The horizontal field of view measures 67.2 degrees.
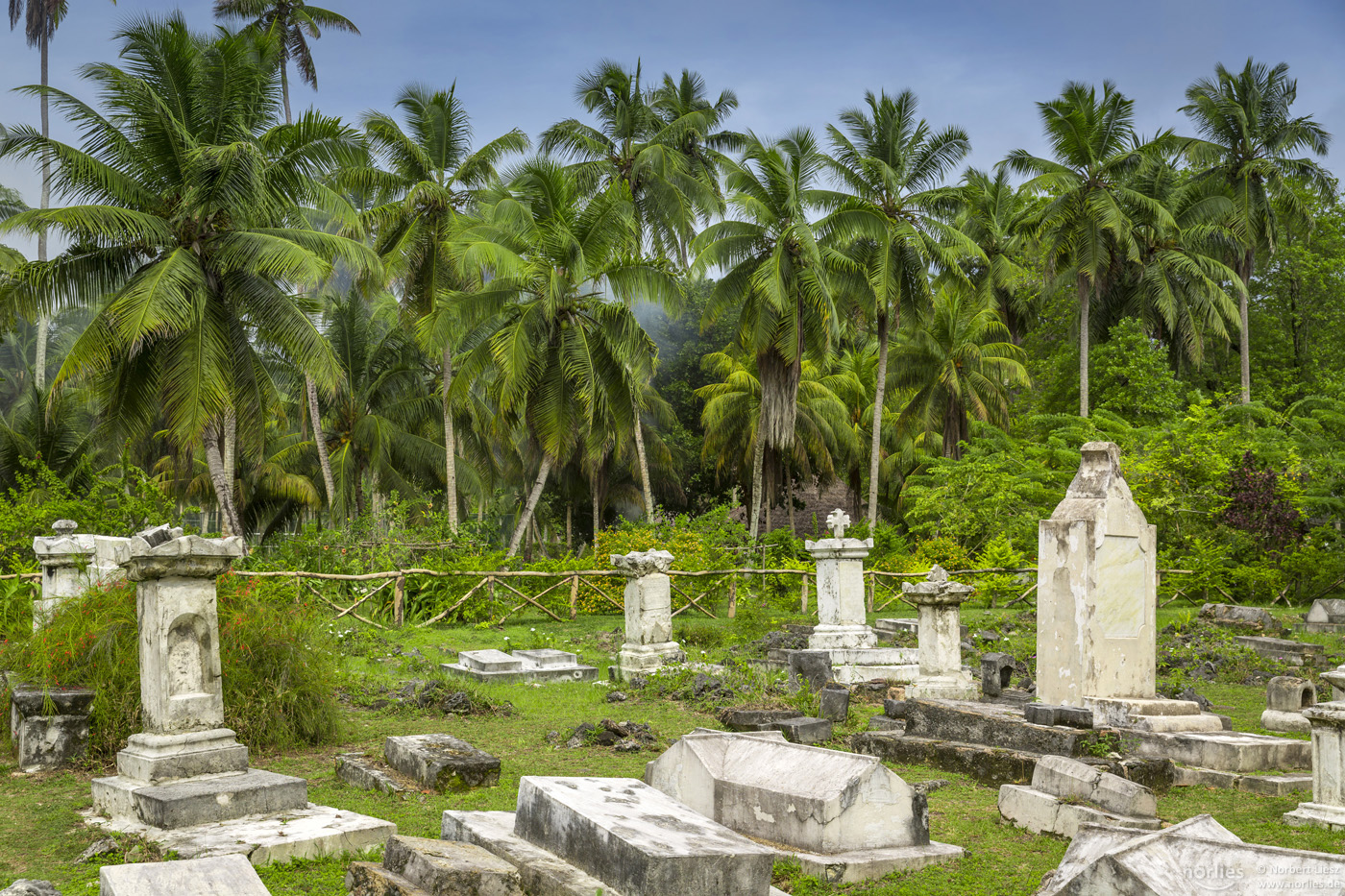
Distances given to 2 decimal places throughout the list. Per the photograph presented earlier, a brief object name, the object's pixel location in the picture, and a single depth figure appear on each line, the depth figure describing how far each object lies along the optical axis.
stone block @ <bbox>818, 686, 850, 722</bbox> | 9.20
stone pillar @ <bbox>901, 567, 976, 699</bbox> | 10.02
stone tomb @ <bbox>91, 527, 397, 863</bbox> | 5.61
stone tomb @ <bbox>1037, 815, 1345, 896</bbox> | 3.65
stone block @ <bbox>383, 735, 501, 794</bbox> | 6.78
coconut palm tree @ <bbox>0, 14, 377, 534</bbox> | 16.44
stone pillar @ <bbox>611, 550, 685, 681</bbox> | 12.16
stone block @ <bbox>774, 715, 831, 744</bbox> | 7.96
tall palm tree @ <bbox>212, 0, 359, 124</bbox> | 38.34
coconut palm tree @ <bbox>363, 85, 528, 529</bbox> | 24.42
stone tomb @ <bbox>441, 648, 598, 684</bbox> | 11.96
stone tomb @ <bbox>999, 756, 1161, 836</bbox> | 5.69
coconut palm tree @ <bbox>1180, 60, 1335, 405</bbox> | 29.06
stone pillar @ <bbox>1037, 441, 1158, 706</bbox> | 8.07
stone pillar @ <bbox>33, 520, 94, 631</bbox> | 9.45
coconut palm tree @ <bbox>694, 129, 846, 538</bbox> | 24.39
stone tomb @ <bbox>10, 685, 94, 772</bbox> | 7.43
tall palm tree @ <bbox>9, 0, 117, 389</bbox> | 41.44
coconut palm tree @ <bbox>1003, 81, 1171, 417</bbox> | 27.16
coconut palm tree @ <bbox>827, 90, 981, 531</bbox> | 26.55
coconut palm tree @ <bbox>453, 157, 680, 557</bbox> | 21.06
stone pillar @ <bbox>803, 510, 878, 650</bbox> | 13.19
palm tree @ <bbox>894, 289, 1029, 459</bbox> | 31.55
